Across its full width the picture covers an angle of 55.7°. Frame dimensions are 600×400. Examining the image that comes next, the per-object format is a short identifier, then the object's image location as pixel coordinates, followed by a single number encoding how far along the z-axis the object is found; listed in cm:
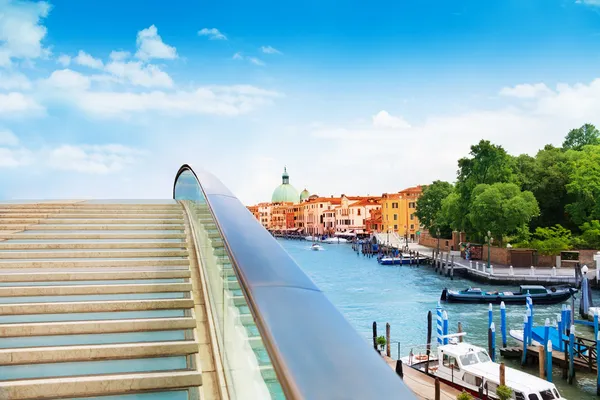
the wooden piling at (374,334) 1494
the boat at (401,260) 4148
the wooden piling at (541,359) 1194
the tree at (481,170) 3553
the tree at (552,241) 3094
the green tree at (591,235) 3009
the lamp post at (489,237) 3252
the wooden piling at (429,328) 1591
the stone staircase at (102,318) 289
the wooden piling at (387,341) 1426
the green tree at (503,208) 3156
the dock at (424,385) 1089
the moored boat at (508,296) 2311
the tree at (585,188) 3121
